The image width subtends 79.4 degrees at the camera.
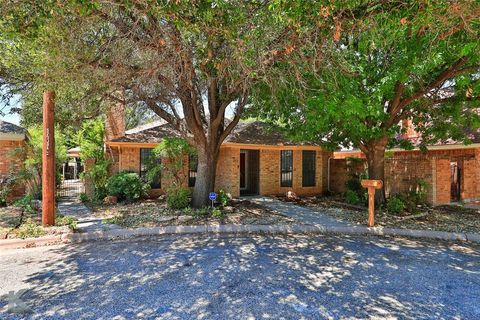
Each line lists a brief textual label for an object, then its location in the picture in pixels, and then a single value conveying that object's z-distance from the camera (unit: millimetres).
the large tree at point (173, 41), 4473
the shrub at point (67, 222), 7004
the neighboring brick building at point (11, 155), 10922
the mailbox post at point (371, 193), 7645
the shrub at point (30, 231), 6418
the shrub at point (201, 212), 8612
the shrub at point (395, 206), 9422
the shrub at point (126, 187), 11320
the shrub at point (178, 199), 9484
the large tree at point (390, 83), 4742
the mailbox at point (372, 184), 7660
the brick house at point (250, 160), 12734
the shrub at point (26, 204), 8972
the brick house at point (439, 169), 11289
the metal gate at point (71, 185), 14219
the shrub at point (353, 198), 11447
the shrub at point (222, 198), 10141
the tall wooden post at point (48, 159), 6941
